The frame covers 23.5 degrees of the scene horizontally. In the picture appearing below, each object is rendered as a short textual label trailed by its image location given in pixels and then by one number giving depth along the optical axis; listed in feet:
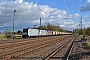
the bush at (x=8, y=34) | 223.51
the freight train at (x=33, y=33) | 230.89
